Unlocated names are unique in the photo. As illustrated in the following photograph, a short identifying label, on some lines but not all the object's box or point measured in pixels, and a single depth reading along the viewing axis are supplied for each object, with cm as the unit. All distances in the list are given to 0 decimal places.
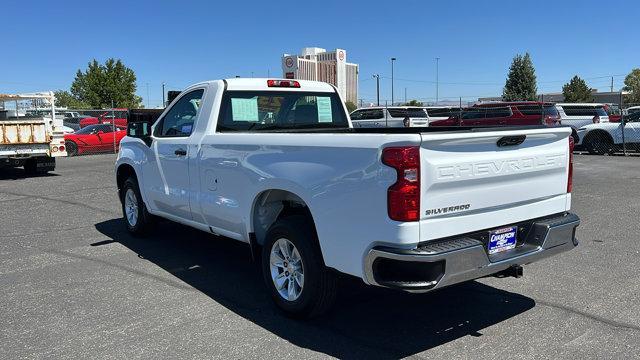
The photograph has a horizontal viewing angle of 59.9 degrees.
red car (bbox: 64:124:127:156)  2228
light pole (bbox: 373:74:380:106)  6569
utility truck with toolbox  1443
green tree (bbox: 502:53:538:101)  7506
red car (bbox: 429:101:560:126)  2142
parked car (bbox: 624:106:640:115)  2996
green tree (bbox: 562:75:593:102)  7262
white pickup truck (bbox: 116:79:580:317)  352
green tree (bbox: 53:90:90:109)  8131
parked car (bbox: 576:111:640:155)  1828
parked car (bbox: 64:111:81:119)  4314
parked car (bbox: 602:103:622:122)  2348
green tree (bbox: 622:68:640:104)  9075
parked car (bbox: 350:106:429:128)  2583
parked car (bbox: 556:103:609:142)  2238
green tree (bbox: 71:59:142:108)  6031
